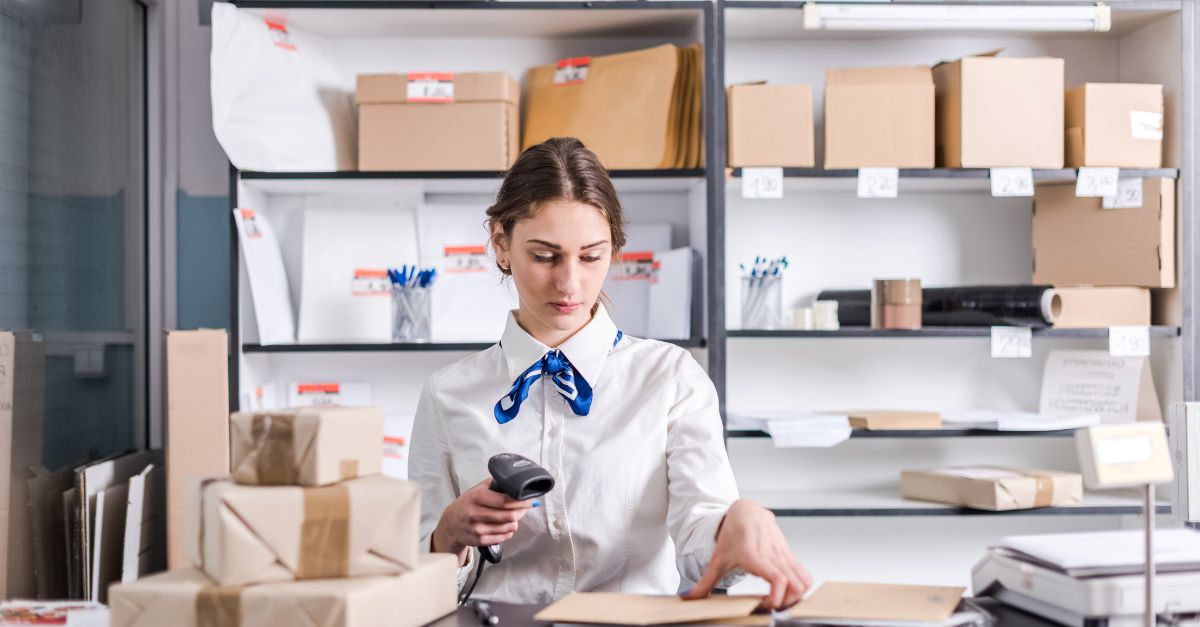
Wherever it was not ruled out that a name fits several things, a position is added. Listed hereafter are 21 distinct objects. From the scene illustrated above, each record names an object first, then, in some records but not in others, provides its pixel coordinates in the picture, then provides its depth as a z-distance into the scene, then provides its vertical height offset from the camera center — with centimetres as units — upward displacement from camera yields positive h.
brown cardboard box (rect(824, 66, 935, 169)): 250 +50
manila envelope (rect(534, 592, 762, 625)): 105 -31
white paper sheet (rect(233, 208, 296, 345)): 248 +13
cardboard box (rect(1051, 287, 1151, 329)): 255 +4
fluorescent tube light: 249 +77
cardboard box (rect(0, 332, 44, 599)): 199 -24
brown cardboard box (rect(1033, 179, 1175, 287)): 253 +22
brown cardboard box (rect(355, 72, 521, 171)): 249 +51
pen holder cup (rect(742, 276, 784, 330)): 261 +5
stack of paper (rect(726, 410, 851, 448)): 246 -26
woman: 154 -15
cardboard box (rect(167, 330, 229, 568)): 224 -20
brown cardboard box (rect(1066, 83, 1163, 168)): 252 +50
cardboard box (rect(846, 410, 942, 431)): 250 -24
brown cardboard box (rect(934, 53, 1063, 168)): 249 +53
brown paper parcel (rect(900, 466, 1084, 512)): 245 -41
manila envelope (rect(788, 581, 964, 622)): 103 -30
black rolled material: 249 +4
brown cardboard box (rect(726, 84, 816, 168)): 247 +50
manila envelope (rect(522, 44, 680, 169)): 249 +55
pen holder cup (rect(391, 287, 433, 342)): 255 +3
